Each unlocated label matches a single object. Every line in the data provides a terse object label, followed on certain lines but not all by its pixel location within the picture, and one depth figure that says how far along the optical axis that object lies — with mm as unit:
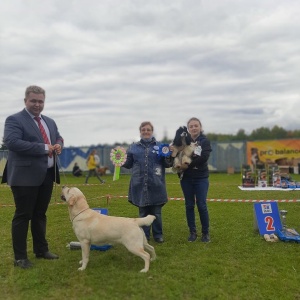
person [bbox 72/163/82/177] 23859
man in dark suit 4305
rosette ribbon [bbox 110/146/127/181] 6738
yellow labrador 4281
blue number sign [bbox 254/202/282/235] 5984
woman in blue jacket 5621
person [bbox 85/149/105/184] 18453
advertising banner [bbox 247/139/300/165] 23641
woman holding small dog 5531
